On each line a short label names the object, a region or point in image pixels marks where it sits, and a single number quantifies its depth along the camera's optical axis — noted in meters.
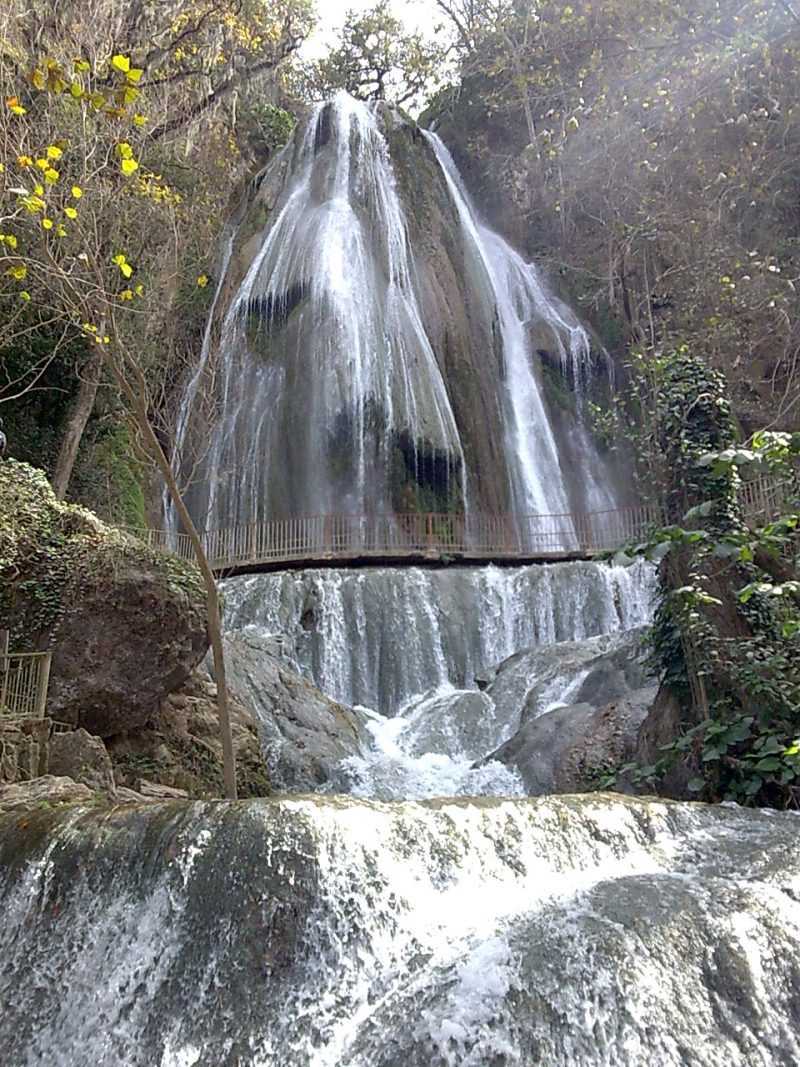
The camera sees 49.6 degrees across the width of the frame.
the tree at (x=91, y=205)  4.56
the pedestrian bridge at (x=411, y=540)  15.68
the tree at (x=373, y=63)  29.33
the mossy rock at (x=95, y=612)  8.12
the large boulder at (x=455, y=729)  10.69
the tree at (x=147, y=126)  10.82
